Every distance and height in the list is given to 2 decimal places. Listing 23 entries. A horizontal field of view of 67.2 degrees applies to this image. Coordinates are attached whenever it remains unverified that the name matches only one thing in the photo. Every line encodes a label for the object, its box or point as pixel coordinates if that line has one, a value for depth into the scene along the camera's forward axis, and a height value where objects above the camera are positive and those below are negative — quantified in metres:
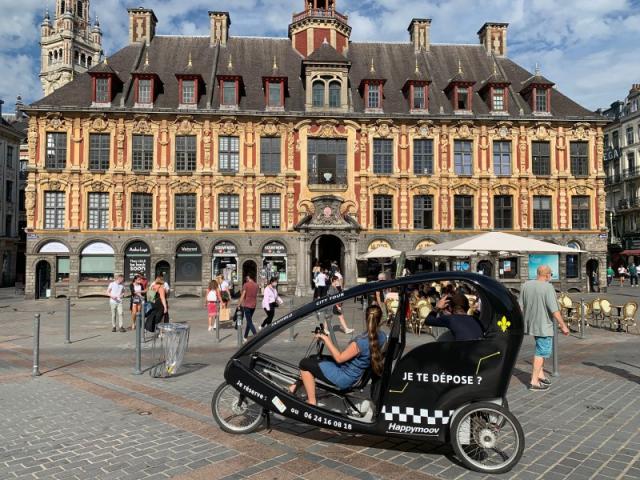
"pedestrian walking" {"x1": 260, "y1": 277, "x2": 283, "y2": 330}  13.06 -1.29
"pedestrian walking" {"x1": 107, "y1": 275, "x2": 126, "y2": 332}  14.71 -1.47
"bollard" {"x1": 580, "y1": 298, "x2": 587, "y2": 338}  13.05 -1.83
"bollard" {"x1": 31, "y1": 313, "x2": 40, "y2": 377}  8.91 -1.85
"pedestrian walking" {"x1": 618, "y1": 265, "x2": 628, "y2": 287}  36.76 -1.66
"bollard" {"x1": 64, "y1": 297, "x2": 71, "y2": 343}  12.56 -2.00
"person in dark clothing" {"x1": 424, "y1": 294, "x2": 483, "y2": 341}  4.91 -0.76
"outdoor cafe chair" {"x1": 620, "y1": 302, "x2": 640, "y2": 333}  13.54 -1.74
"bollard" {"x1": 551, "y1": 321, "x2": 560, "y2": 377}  8.52 -1.96
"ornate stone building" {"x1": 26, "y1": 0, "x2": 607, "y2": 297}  28.34 +5.10
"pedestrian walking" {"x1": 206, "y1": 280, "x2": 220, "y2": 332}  14.77 -1.44
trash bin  8.66 -1.69
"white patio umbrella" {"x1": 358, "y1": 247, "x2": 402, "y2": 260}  23.34 -0.07
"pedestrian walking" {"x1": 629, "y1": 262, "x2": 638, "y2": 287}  35.41 -1.69
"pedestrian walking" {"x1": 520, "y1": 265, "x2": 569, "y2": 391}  7.73 -1.07
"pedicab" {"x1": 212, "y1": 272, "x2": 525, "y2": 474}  4.80 -1.38
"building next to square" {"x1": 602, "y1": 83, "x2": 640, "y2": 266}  50.09 +8.31
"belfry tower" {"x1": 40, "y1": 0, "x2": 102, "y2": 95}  82.69 +36.73
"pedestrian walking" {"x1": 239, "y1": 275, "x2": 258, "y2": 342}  12.52 -1.25
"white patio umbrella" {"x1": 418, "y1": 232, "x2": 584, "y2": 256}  13.65 +0.22
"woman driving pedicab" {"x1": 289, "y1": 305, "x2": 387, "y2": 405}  5.05 -1.18
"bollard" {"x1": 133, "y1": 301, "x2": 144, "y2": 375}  8.80 -1.85
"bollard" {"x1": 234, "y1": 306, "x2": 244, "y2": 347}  11.29 -1.63
